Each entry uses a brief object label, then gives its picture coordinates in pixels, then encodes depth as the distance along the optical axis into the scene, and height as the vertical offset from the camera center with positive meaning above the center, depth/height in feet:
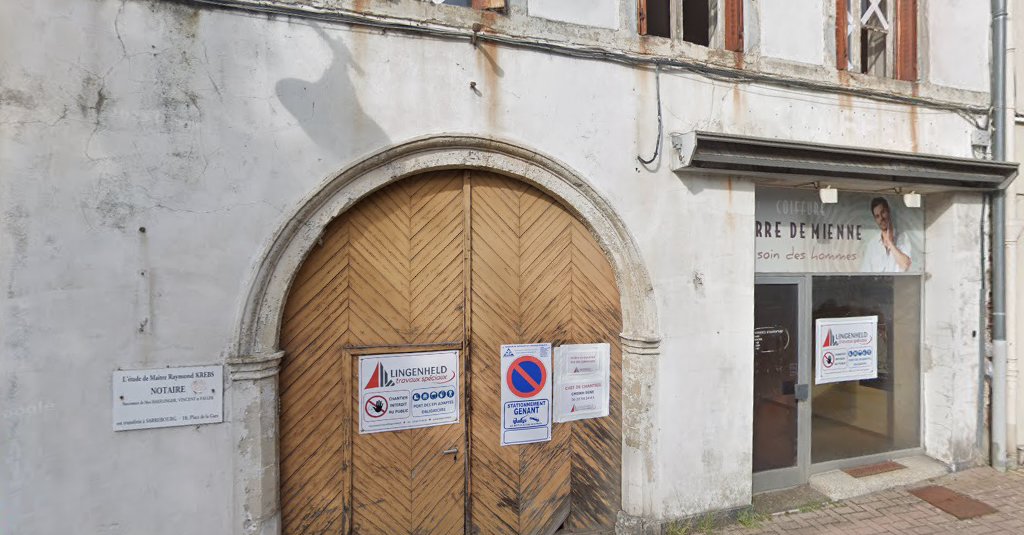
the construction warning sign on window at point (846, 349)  17.94 -2.46
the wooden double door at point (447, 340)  12.98 -1.69
